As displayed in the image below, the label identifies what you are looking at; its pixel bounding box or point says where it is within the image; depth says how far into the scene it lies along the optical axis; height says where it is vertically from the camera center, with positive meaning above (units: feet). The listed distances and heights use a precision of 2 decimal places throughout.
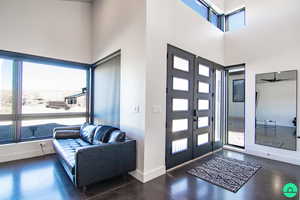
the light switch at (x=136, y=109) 8.59 -0.51
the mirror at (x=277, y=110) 11.32 -0.70
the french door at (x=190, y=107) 9.82 -0.49
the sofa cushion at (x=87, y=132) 10.61 -2.46
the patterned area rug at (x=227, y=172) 8.14 -4.54
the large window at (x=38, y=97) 11.31 +0.23
